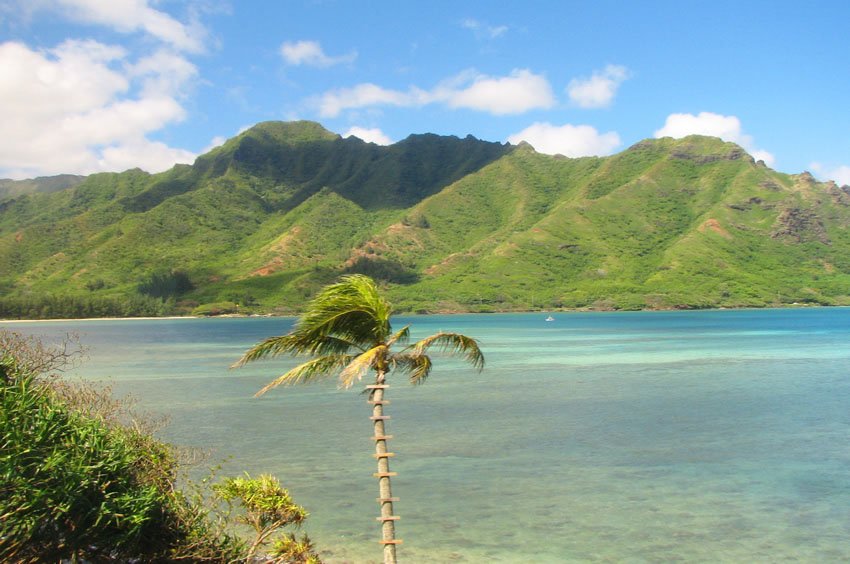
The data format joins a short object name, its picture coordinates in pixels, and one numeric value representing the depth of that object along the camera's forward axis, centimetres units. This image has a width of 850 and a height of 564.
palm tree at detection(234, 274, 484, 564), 1262
